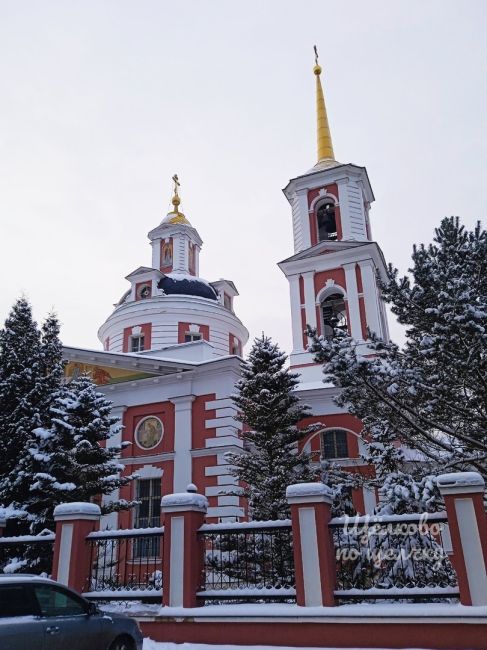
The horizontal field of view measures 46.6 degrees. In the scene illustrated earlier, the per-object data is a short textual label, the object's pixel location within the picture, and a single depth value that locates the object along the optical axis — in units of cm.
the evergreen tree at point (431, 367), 1039
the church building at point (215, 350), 1911
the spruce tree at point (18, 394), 1446
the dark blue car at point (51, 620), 597
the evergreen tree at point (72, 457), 1397
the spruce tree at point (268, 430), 1545
